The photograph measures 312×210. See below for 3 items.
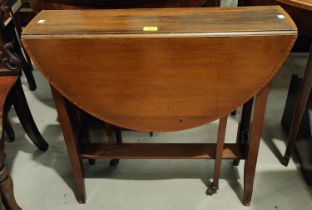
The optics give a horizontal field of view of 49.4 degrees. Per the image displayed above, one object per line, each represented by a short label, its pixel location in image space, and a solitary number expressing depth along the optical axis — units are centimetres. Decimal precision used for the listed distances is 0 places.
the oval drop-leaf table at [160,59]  98
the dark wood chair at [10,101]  128
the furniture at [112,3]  130
